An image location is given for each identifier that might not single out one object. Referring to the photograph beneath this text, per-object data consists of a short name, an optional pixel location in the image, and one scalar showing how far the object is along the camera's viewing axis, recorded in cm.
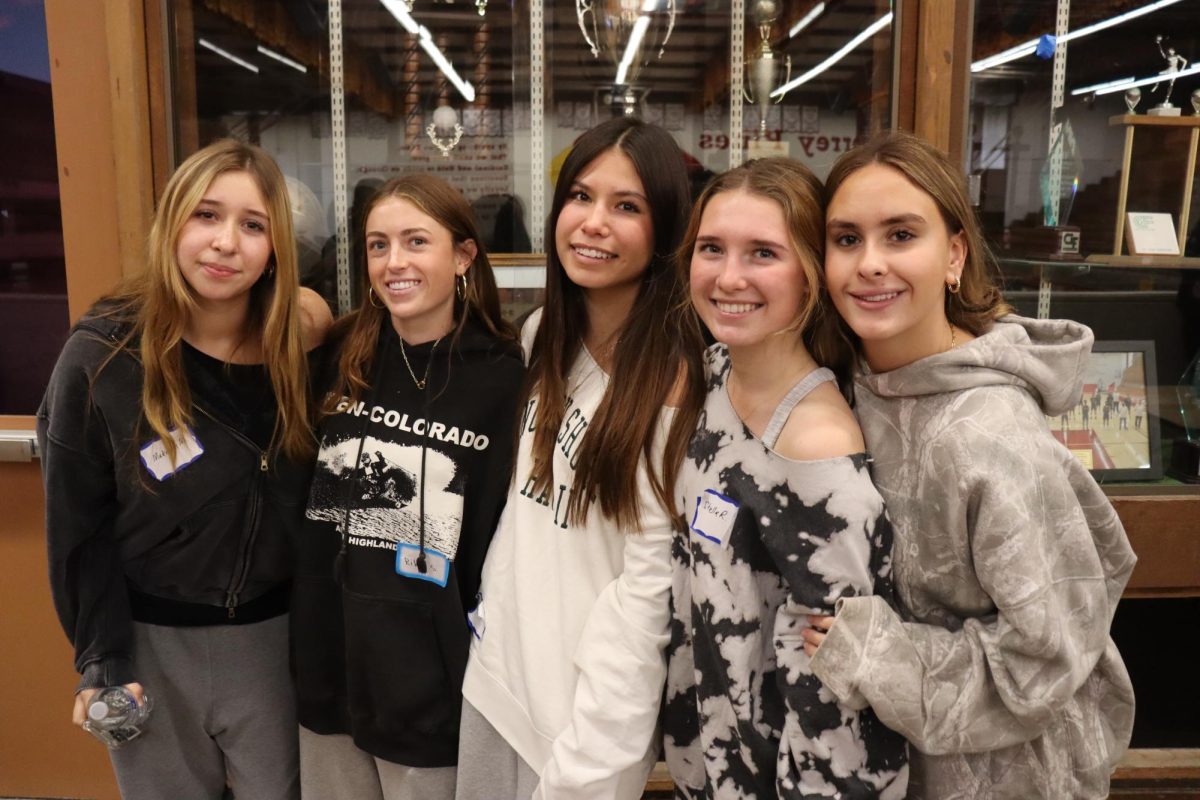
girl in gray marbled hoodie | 123
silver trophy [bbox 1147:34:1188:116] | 260
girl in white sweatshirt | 146
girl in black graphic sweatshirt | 164
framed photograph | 246
